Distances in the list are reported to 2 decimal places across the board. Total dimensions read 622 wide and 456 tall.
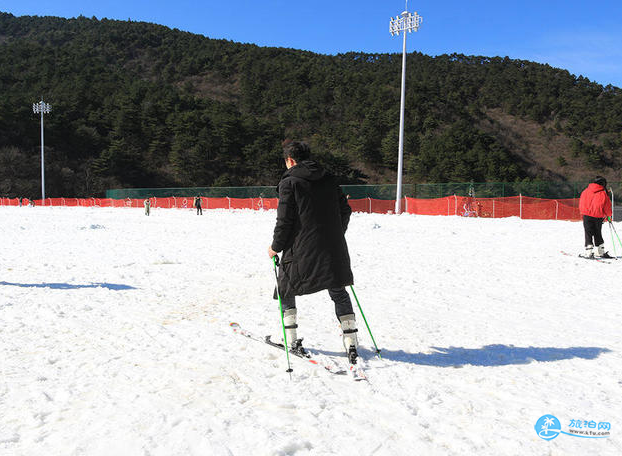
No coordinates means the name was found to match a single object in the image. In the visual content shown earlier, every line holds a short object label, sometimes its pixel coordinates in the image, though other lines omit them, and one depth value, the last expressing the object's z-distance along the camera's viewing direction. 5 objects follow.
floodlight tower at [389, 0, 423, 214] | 28.14
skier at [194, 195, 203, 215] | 33.33
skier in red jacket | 9.48
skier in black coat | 3.54
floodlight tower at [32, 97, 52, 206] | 53.00
